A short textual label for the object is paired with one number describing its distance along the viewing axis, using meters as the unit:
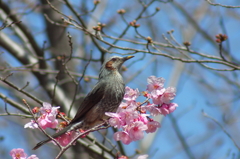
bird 7.72
